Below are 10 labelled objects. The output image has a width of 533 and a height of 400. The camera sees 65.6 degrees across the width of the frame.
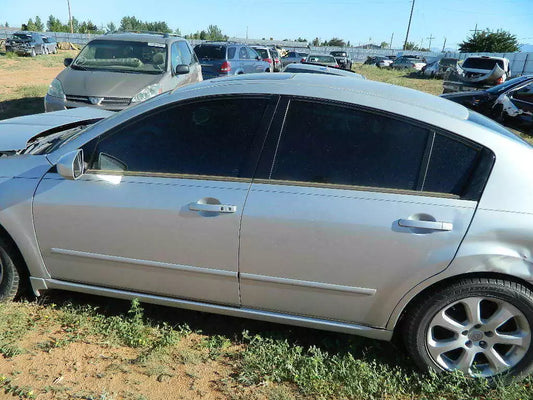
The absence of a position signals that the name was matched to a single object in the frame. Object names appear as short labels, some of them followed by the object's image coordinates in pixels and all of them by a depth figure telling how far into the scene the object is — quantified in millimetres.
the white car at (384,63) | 40438
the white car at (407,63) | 35531
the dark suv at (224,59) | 12174
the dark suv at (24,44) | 28125
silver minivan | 6512
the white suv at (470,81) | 12609
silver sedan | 2154
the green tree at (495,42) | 46344
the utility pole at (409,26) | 62656
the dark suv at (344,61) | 28294
